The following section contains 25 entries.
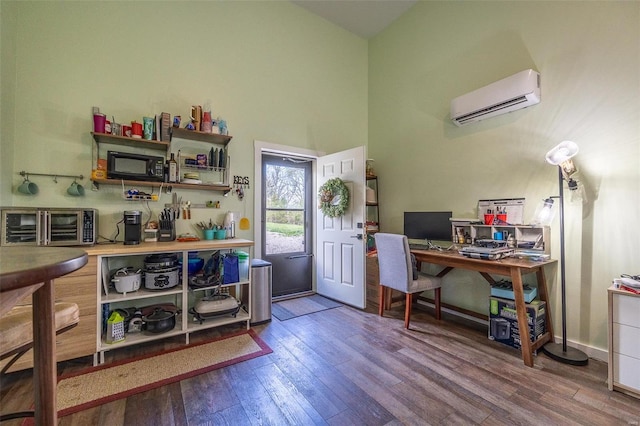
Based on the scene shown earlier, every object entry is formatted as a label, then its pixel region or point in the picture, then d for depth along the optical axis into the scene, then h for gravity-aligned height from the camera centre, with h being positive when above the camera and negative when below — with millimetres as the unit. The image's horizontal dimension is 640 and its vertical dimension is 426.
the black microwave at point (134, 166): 2404 +425
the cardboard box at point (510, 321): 2330 -945
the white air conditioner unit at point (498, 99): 2479 +1120
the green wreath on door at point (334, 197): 3434 +199
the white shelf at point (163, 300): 2115 -867
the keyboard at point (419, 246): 3141 -392
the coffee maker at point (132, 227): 2391 -122
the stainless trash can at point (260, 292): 2885 -844
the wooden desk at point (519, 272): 2154 -497
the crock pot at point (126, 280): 2232 -550
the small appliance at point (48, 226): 1985 -101
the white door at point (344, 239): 3330 -335
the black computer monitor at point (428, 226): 3150 -150
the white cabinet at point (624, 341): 1762 -841
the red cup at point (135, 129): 2504 +766
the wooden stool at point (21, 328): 1043 -483
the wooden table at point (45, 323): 851 -392
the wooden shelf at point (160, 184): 2449 +282
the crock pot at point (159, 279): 2361 -566
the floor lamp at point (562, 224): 2160 -91
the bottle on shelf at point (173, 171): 2660 +408
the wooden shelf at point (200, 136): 2725 +809
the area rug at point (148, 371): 1738 -1159
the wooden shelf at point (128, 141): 2402 +667
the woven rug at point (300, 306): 3176 -1162
